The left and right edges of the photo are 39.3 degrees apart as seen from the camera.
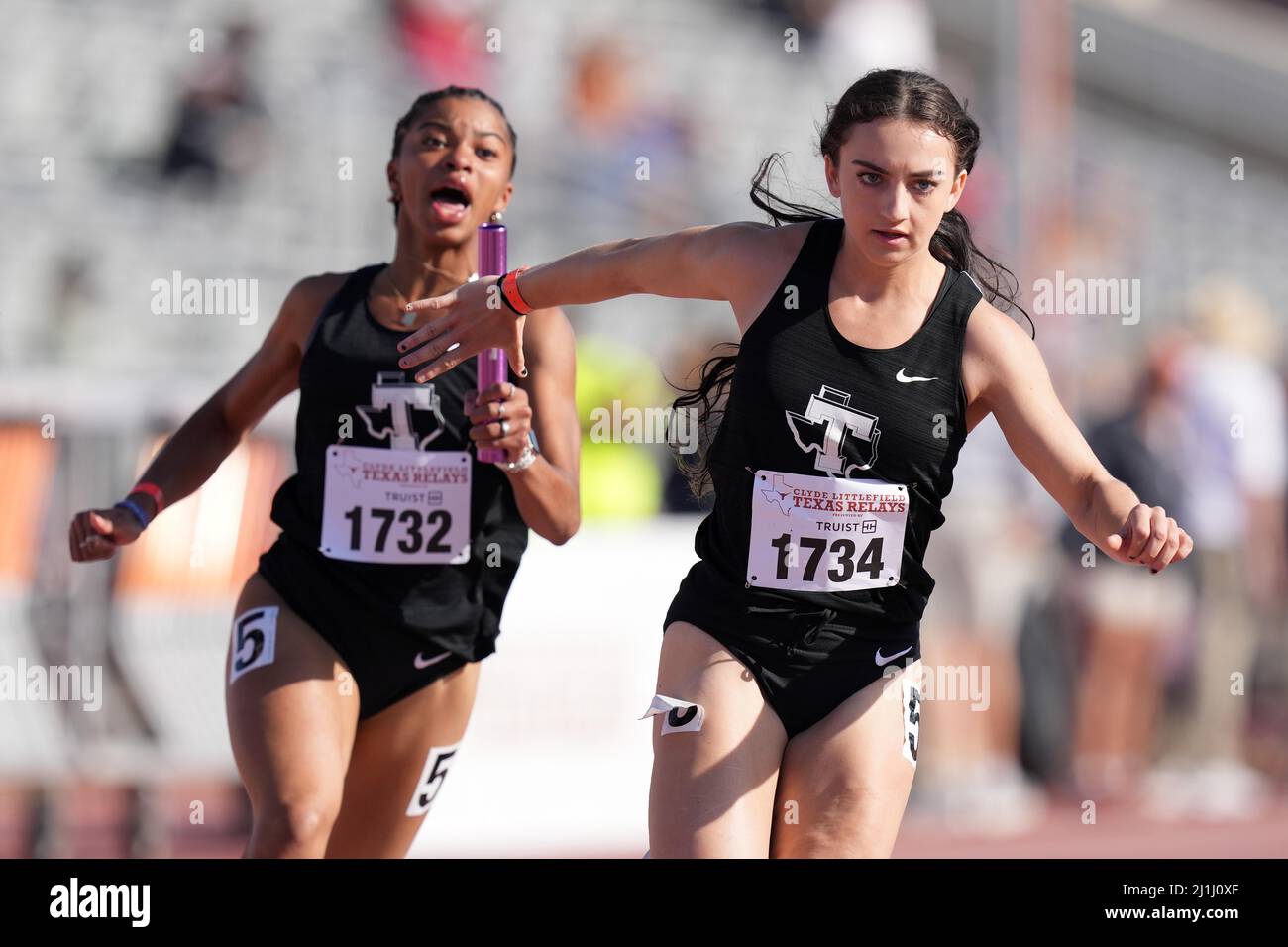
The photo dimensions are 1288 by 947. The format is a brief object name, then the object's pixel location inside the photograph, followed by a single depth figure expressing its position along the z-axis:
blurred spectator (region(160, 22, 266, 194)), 12.32
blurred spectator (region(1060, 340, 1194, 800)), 11.17
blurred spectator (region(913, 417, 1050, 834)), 10.35
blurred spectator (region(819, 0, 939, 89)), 14.56
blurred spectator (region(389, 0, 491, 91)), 13.68
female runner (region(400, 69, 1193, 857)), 3.98
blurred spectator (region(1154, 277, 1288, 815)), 11.31
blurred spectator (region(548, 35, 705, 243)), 14.19
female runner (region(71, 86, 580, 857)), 4.70
